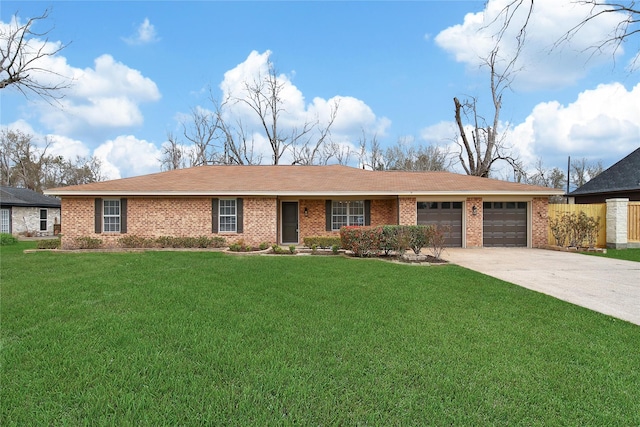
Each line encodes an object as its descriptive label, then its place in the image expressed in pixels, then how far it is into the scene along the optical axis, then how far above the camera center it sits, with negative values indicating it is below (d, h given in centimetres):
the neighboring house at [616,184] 1825 +191
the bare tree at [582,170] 4808 +674
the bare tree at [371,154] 3447 +649
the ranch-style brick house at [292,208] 1430 +52
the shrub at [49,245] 1412 -97
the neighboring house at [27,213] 2180 +58
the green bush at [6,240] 1659 -88
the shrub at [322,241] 1415 -88
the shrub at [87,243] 1383 -87
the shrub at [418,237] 1112 -57
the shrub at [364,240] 1118 -67
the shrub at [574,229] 1427 -44
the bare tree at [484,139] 2789 +664
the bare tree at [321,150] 3119 +655
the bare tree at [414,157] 3534 +634
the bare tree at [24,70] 1445 +637
